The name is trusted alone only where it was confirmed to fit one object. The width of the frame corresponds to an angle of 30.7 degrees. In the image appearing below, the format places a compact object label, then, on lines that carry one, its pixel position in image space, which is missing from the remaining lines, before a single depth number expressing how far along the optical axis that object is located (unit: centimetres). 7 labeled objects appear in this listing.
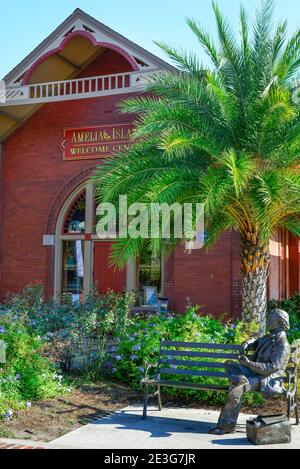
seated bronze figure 611
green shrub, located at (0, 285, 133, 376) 905
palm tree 830
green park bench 664
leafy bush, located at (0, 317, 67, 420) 727
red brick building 1485
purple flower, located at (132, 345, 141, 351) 848
